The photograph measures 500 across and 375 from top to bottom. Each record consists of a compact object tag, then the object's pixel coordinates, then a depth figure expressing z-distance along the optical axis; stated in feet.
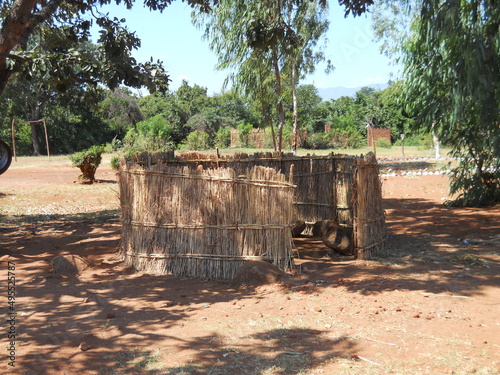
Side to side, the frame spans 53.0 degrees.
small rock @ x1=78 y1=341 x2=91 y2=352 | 13.47
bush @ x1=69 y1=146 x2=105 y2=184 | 53.51
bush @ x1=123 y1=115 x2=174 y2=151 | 86.57
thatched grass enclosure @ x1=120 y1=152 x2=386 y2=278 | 20.33
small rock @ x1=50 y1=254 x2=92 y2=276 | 21.44
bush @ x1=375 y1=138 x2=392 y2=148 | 118.42
